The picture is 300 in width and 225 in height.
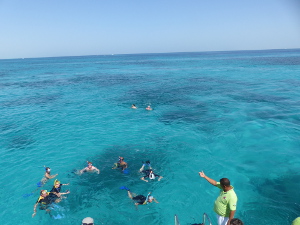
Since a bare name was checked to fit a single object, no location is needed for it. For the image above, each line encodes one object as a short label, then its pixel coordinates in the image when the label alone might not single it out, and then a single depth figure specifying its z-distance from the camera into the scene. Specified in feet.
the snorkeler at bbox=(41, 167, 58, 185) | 44.91
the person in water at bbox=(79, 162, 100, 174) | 46.37
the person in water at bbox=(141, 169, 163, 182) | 43.57
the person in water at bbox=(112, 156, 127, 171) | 47.21
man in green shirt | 21.63
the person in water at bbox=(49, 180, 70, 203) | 38.09
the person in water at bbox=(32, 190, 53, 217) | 36.91
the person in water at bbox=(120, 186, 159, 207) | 37.01
